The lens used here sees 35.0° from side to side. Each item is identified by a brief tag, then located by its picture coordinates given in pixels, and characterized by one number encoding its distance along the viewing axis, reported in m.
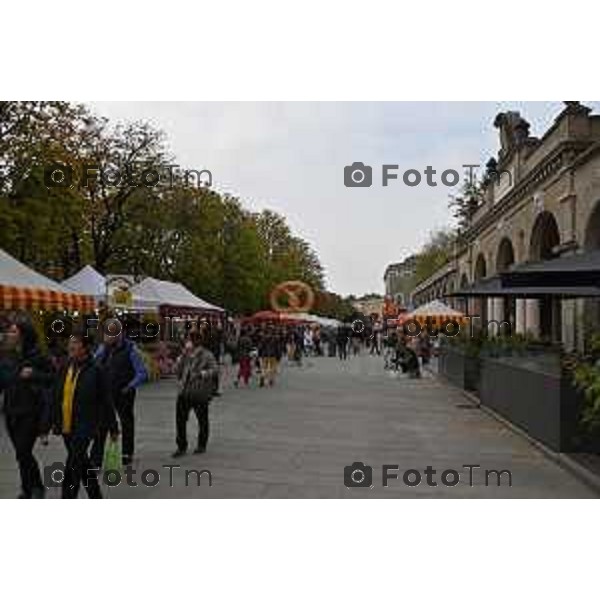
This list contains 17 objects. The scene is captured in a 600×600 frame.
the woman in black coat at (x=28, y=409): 8.74
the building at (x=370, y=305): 172.23
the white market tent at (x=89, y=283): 24.02
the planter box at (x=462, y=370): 24.50
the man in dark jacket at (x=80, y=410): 8.41
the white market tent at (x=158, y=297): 26.71
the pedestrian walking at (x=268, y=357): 25.67
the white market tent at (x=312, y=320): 53.16
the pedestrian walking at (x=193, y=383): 11.97
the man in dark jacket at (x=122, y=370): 10.91
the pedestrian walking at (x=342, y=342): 50.94
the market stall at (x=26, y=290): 16.28
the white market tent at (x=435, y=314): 33.69
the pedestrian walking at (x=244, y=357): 25.51
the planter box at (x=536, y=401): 12.51
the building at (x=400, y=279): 123.94
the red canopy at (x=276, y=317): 41.65
